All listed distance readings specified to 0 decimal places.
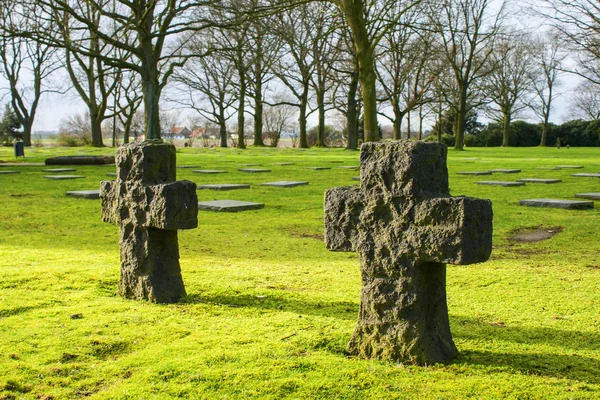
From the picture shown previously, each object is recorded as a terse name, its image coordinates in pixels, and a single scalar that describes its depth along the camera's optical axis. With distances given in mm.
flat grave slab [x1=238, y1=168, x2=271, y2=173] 18109
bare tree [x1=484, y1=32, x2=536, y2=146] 54781
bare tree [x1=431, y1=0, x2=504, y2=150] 35562
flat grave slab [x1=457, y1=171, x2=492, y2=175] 16562
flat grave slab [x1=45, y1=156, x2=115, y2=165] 20672
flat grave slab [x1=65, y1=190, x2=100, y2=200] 11125
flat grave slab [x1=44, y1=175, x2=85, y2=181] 14961
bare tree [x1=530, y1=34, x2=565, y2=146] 57375
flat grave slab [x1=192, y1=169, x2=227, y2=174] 17244
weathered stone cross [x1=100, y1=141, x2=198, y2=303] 4355
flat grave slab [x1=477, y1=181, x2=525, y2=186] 13219
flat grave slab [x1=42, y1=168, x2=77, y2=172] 17806
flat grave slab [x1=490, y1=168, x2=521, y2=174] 17578
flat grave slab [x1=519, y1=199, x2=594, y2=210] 9602
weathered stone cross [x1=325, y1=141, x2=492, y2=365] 3131
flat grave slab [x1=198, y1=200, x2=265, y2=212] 9578
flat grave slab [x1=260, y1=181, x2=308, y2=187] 13382
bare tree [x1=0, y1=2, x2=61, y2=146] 44344
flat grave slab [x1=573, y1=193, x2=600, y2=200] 10727
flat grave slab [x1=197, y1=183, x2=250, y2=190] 12602
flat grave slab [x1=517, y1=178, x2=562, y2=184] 14000
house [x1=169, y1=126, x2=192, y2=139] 73562
